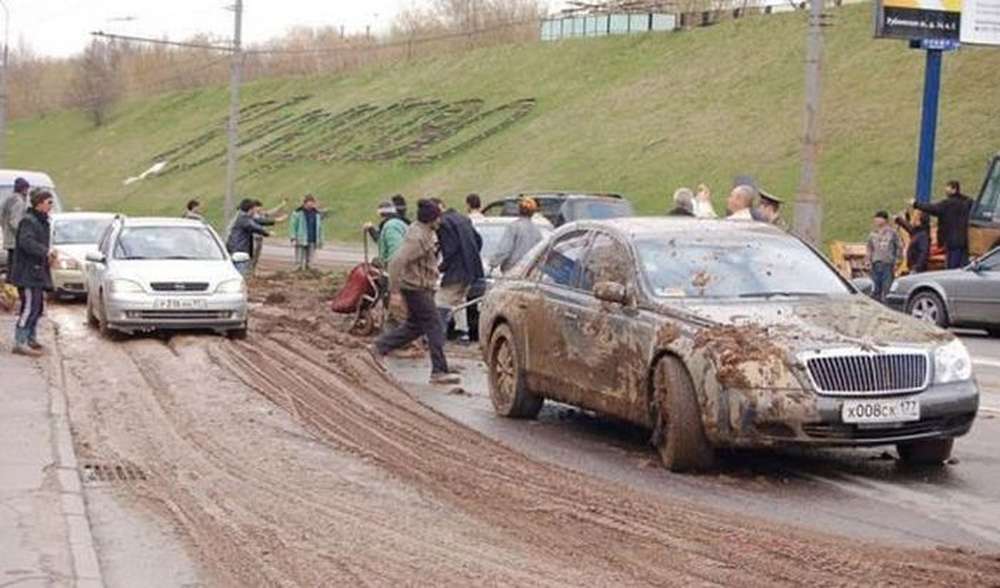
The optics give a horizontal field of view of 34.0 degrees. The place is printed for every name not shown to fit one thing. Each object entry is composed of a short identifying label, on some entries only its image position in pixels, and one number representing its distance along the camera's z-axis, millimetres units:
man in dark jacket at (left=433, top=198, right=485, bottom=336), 17562
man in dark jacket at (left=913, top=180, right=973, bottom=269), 25219
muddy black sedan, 9750
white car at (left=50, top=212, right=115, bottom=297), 24719
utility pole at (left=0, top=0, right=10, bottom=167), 58638
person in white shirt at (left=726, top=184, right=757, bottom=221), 15031
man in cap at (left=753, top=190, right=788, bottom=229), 15570
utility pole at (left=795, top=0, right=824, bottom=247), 19000
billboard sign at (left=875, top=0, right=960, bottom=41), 29828
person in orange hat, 18297
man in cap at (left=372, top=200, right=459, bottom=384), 15539
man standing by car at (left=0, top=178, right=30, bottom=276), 22703
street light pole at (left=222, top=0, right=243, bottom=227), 41219
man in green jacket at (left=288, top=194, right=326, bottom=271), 33500
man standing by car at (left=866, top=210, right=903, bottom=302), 24547
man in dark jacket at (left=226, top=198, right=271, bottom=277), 26000
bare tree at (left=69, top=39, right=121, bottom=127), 105438
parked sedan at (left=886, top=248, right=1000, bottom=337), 21203
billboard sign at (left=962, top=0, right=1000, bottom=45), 30938
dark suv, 26938
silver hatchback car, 19047
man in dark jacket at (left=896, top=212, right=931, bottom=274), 25625
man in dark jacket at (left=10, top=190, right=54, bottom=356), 16406
